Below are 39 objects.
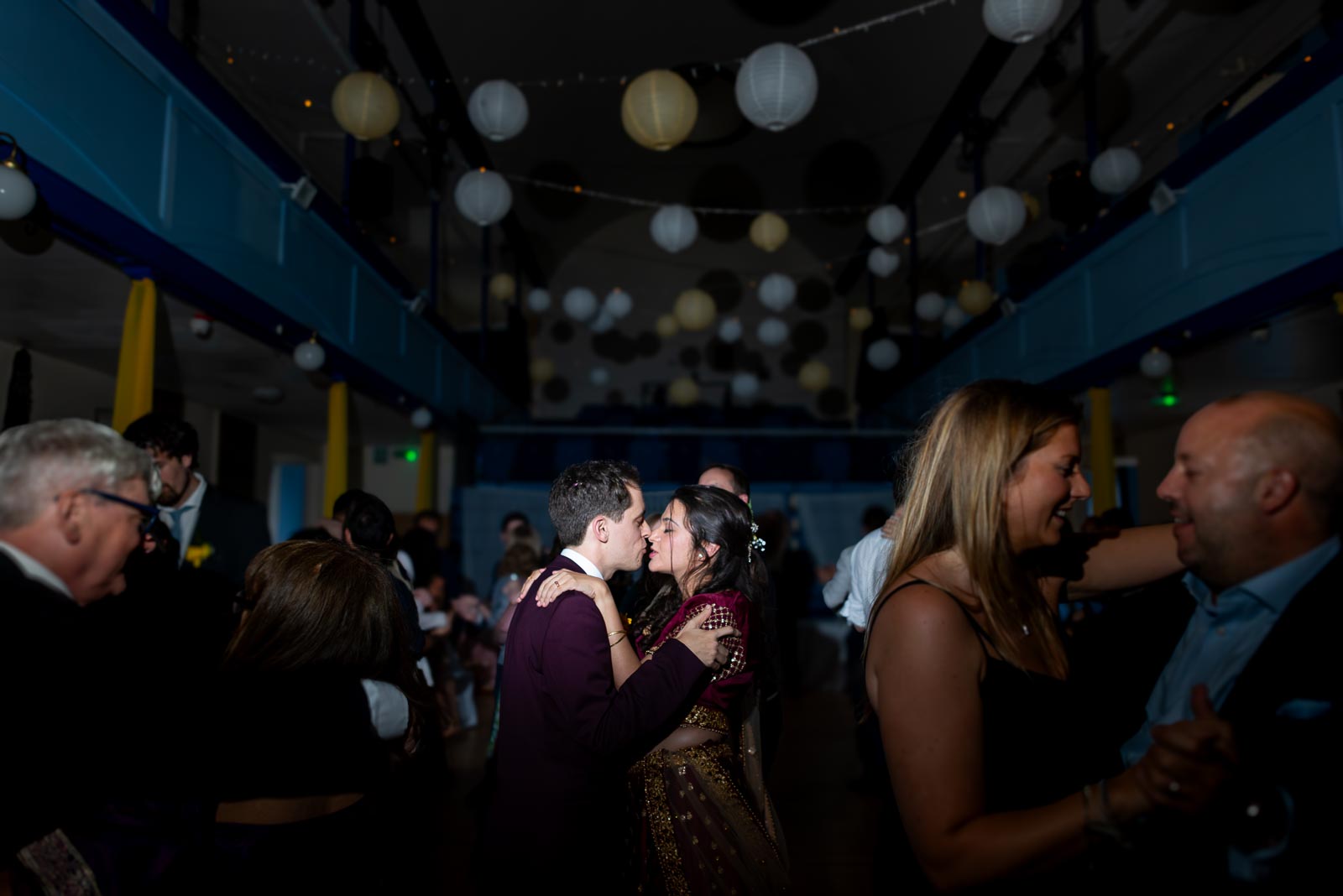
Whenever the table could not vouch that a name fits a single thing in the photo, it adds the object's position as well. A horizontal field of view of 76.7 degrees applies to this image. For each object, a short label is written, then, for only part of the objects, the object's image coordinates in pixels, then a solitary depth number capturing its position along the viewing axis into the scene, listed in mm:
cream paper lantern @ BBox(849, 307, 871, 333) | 11242
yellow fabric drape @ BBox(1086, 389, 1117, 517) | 6074
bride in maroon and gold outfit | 2123
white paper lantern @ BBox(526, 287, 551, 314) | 11797
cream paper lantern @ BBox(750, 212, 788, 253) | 8422
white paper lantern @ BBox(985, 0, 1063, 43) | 4516
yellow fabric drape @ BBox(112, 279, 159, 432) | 3980
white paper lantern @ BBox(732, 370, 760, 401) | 12273
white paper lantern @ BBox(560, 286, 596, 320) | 10812
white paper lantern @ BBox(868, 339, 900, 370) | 9852
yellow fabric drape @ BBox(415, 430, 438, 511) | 9086
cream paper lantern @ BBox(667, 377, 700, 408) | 12680
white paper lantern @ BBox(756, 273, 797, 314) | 9680
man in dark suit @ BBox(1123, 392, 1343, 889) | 899
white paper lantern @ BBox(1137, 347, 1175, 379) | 5273
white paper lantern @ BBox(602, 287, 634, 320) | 11070
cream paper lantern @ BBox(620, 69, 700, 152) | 5098
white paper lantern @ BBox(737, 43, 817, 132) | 4891
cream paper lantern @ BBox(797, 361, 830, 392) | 12016
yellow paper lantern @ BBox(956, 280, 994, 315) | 7980
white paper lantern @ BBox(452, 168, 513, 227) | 6457
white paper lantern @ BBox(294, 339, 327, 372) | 5367
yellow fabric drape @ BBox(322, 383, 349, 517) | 6391
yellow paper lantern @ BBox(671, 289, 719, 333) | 9820
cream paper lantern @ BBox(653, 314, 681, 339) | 11953
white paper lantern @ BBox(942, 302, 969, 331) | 9682
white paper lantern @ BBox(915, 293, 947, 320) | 10203
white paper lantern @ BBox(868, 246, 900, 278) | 8836
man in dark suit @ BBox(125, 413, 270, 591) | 2812
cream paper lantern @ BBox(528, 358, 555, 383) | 12727
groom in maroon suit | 1806
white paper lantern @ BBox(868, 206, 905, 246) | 7957
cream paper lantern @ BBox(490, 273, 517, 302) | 11133
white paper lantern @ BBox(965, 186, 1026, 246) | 6309
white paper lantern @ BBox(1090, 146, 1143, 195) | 5492
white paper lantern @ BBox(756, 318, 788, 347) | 10898
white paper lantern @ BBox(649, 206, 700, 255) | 7621
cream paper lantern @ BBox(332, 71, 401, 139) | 5020
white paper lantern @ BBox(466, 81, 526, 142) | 5645
